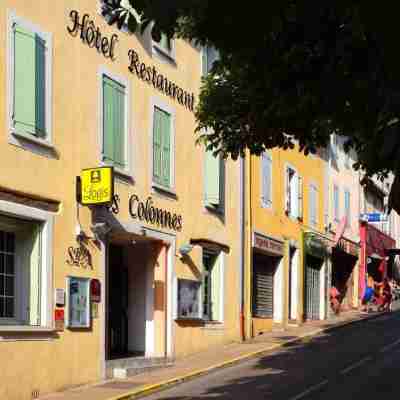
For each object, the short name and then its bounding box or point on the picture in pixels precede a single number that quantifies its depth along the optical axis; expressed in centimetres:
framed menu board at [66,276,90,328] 1429
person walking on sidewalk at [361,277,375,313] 3819
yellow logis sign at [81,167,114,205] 1435
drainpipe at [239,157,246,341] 2234
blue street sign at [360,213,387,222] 3838
